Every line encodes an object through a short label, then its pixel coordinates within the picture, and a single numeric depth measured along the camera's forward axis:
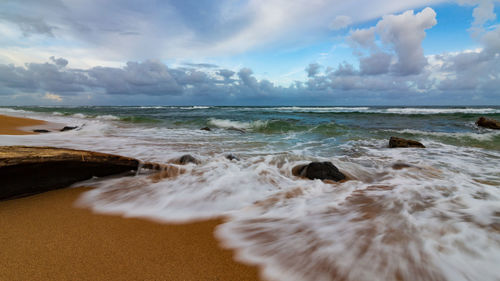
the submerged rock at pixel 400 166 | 4.03
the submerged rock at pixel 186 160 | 3.95
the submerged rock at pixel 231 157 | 4.39
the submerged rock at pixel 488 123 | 11.22
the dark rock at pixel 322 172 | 3.33
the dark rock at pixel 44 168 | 2.19
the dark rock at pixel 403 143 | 6.14
